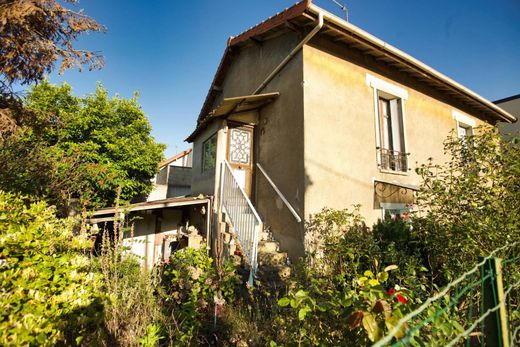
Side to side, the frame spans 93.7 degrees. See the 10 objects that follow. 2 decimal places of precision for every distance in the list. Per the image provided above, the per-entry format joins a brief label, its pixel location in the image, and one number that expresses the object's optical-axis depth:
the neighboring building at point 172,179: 17.12
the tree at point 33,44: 3.81
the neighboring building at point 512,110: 11.41
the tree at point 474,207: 2.89
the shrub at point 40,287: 1.77
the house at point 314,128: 5.61
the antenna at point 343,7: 6.98
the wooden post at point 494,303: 1.28
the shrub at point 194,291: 3.46
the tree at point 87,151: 5.88
